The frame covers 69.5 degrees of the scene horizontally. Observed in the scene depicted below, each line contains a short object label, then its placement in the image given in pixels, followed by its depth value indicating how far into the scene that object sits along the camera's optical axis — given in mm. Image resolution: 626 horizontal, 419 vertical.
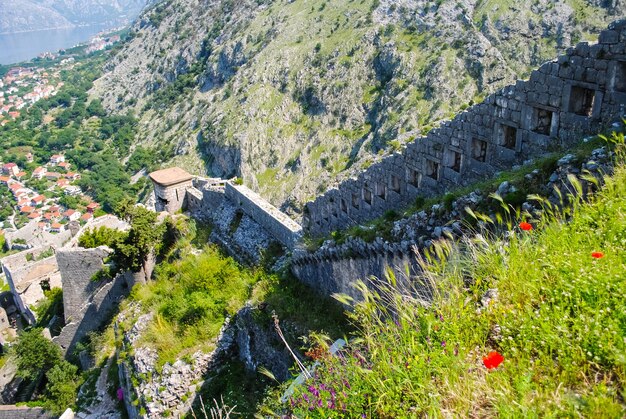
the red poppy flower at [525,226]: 4816
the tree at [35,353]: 24016
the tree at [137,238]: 21328
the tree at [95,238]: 25328
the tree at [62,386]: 21031
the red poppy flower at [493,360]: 3501
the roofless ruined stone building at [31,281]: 33938
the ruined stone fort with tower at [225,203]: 17750
